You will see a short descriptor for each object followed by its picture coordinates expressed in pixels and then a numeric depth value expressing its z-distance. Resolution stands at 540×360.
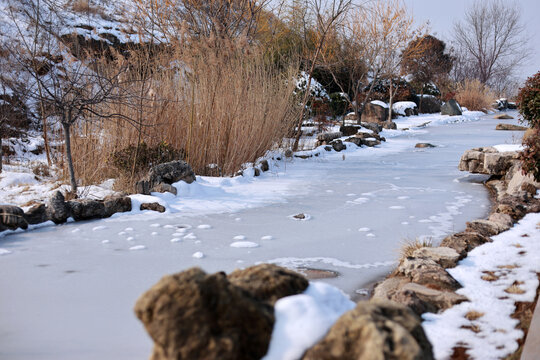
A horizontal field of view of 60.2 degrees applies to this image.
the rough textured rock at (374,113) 15.83
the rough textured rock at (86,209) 3.99
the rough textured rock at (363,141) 9.98
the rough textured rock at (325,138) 9.83
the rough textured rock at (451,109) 18.72
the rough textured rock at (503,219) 3.66
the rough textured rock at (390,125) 14.05
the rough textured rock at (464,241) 3.05
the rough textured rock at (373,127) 12.30
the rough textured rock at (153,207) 4.30
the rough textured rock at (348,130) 11.34
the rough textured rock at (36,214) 3.78
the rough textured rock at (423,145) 10.06
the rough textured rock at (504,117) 18.22
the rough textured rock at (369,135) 10.83
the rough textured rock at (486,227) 3.49
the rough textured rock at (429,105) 20.17
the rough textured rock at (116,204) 4.13
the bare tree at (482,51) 31.36
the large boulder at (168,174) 4.91
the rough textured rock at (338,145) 9.17
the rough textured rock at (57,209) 3.88
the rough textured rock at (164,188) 4.77
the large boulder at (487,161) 5.86
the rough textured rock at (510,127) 13.41
